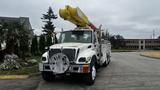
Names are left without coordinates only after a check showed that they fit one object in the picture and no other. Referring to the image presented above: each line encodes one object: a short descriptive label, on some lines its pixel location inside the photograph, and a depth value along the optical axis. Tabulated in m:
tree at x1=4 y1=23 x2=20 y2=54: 7.97
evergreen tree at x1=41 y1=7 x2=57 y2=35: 28.37
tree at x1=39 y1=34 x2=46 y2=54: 11.68
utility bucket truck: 4.46
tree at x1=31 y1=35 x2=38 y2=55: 10.96
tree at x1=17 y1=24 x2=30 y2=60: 8.21
